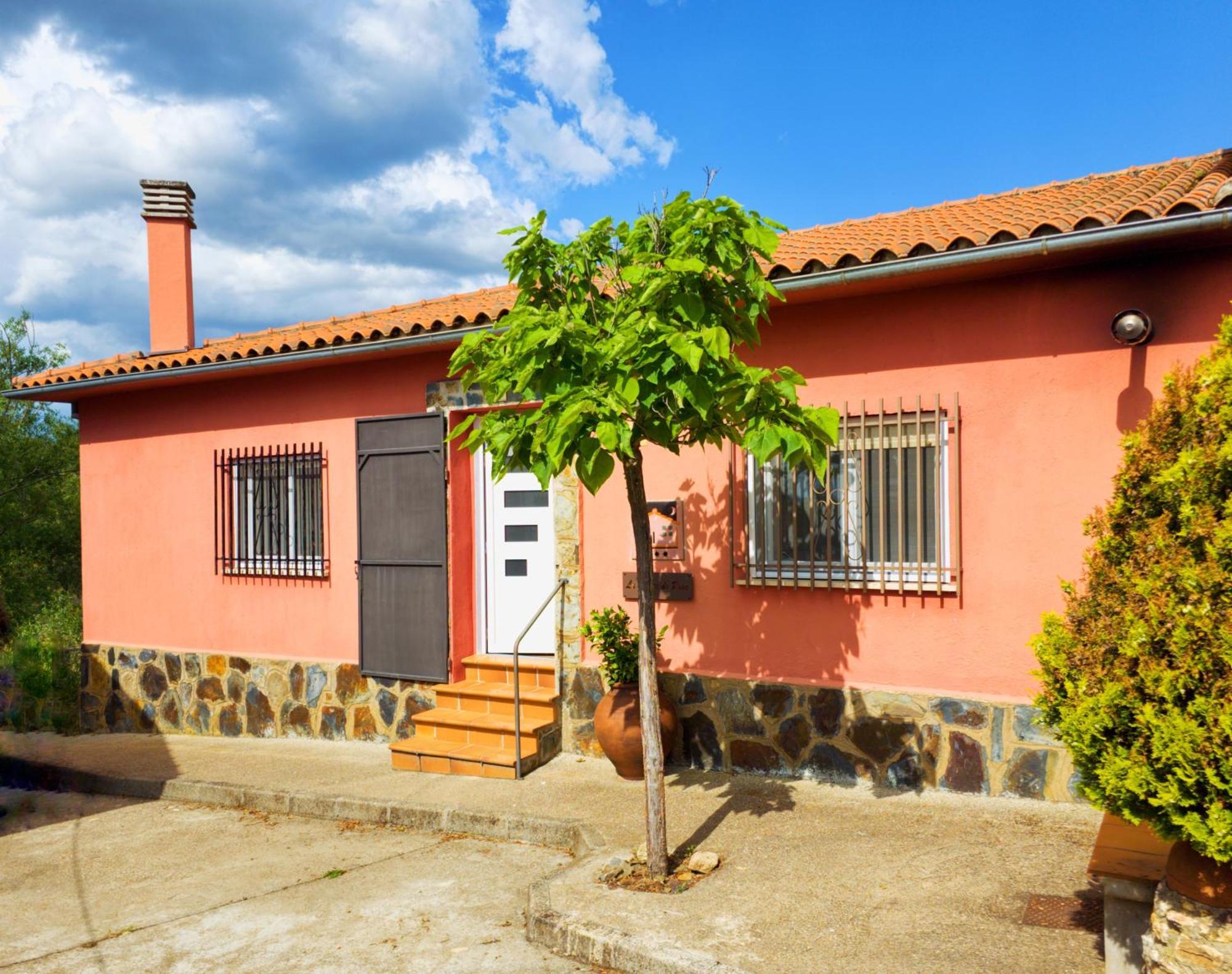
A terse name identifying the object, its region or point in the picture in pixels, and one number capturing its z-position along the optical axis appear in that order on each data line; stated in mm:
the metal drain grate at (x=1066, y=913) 4004
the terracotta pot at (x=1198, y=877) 2990
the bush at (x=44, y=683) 10305
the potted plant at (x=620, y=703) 6426
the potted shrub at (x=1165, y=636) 2932
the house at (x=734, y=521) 5578
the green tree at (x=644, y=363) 4094
